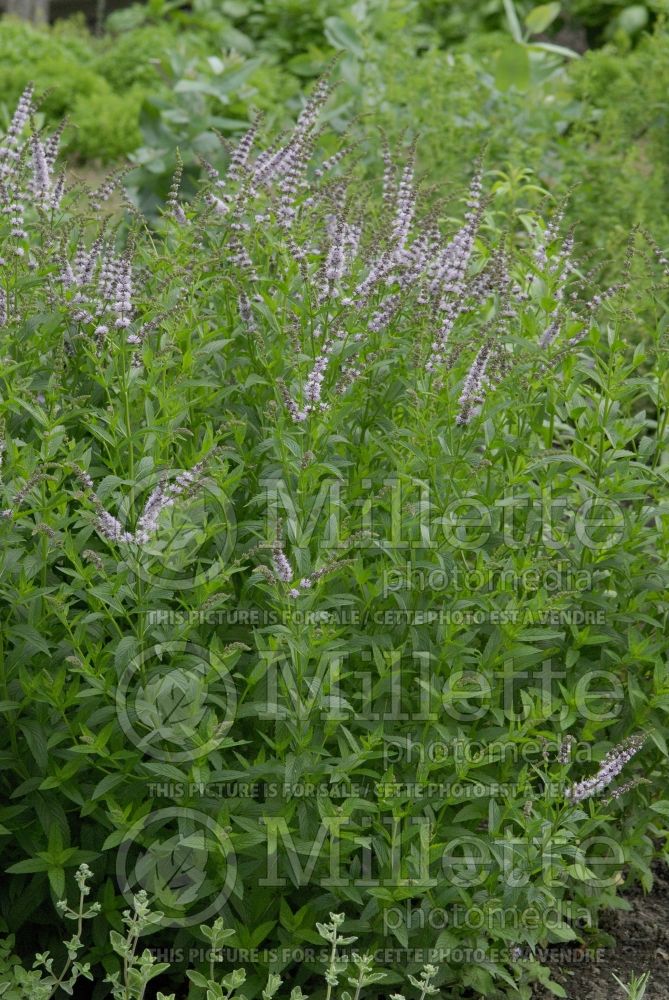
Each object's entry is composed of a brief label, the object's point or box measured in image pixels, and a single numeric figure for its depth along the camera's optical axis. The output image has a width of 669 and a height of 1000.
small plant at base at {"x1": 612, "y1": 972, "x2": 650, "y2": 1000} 3.36
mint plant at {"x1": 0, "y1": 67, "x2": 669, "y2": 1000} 3.07
